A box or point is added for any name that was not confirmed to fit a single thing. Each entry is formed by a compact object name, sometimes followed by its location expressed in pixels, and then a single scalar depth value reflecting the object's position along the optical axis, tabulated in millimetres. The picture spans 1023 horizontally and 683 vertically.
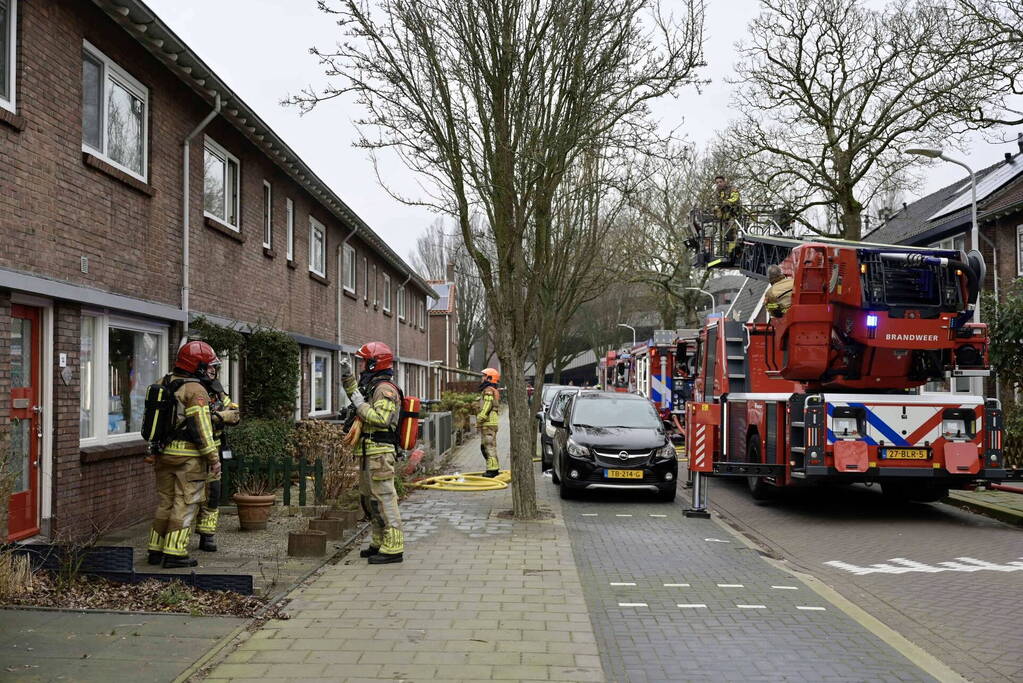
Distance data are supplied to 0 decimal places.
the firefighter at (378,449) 8359
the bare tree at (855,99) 20391
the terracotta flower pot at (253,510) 9445
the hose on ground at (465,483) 14516
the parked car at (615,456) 13266
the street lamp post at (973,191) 16088
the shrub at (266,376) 13758
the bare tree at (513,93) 10961
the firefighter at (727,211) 15602
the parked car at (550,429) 16875
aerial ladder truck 11211
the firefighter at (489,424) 16227
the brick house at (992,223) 27106
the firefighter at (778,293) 11914
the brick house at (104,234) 7980
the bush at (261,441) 11594
